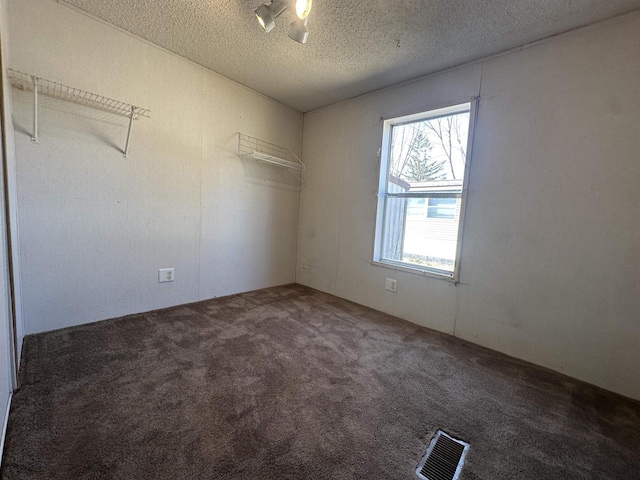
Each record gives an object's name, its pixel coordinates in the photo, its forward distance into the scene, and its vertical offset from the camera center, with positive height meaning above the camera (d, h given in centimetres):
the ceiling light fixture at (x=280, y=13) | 156 +123
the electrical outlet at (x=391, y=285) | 266 -62
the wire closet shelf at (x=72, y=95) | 168 +79
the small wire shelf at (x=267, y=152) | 292 +78
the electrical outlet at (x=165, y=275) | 244 -61
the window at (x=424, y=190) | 232 +35
